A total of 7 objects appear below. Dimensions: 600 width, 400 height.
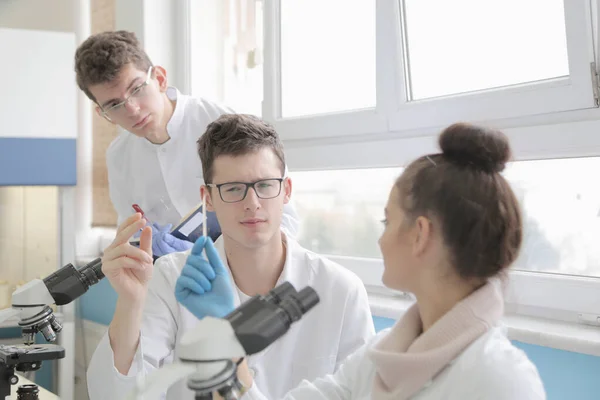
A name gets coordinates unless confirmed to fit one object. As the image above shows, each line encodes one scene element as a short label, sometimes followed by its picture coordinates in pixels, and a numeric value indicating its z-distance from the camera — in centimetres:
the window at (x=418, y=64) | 194
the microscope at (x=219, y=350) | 71
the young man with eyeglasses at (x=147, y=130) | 219
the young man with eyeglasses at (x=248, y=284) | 148
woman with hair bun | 107
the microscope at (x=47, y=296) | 138
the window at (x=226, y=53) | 335
